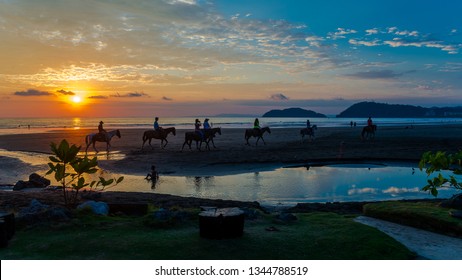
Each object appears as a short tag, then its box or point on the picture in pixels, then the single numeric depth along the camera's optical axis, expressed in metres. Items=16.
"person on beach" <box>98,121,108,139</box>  32.12
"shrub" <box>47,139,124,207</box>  9.70
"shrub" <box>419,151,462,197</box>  8.00
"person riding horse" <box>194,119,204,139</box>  31.10
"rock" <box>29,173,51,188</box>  16.27
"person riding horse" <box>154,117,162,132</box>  34.08
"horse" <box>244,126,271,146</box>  35.84
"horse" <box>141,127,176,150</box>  34.03
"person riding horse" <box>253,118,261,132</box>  35.56
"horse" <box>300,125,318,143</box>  41.30
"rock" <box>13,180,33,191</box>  15.74
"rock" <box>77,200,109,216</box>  9.35
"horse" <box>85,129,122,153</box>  32.19
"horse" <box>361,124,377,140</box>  40.25
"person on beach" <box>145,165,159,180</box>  18.97
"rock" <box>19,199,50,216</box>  8.58
